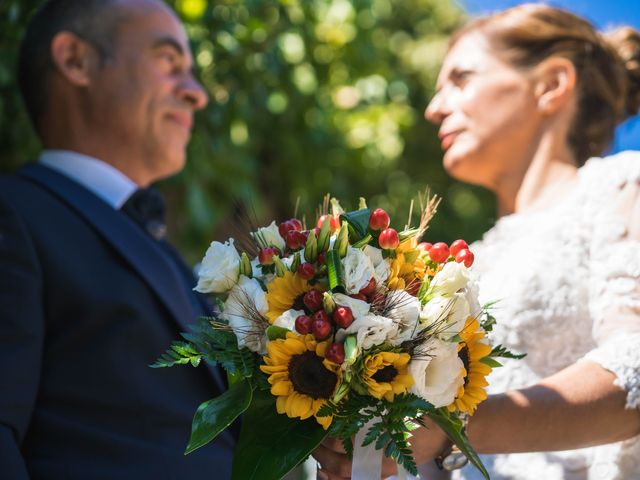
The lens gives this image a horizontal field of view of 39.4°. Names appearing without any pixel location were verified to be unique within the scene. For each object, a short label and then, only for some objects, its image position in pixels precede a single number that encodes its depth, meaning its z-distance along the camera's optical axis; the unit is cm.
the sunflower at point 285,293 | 183
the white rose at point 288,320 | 179
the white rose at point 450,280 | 183
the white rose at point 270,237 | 197
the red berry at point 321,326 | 175
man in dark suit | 254
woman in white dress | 216
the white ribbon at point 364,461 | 186
